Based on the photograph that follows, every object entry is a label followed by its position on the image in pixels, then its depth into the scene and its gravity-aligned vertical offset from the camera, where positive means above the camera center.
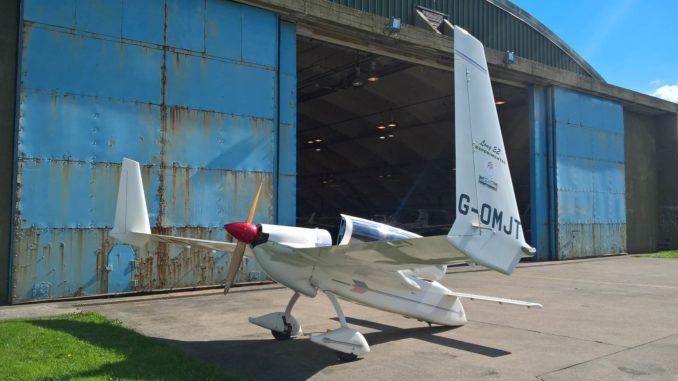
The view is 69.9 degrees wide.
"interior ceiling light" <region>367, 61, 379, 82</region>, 25.60 +7.24
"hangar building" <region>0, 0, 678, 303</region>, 12.83 +3.17
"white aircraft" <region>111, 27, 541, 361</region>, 5.70 -0.42
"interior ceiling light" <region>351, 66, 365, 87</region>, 24.52 +6.85
